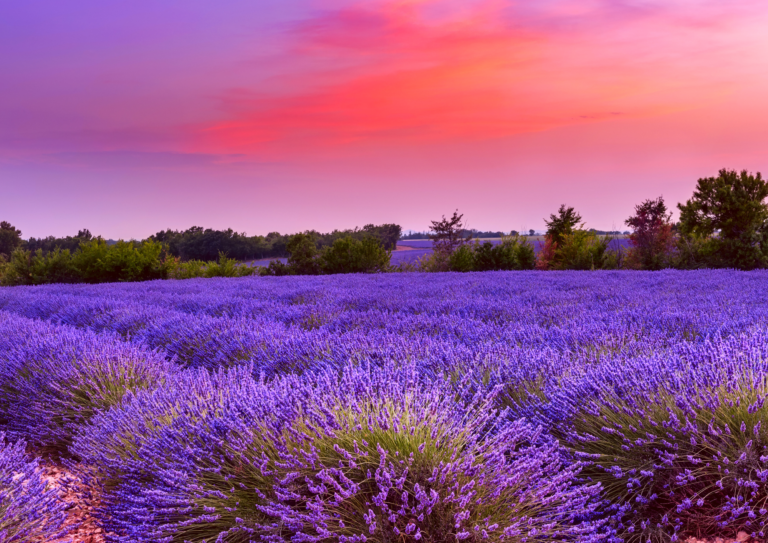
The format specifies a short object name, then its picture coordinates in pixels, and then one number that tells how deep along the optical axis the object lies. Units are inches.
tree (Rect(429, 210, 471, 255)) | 1010.1
